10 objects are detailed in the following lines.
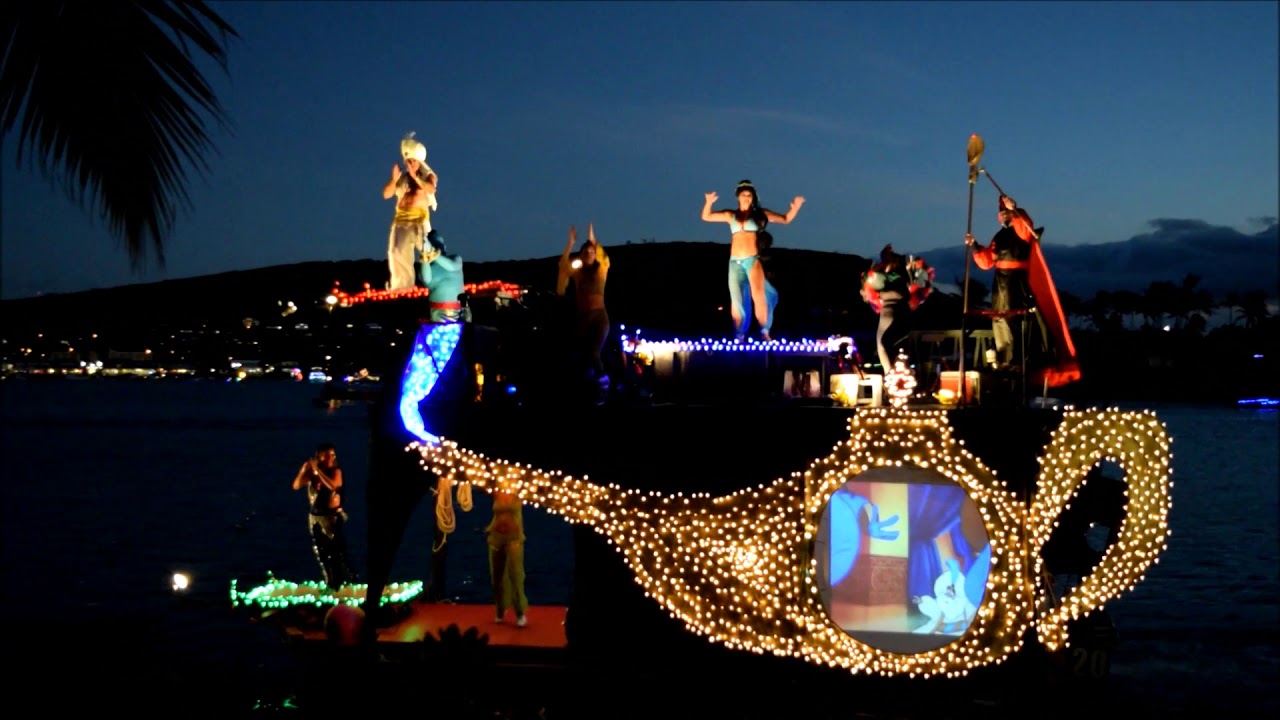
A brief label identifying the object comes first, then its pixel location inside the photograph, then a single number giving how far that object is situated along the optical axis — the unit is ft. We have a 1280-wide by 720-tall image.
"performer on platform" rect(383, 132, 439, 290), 34.88
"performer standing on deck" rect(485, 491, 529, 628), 36.88
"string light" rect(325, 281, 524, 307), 33.14
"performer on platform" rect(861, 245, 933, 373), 33.17
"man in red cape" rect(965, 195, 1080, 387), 30.91
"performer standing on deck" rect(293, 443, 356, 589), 41.50
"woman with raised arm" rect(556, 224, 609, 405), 32.09
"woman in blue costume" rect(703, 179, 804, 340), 34.06
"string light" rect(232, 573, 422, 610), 36.96
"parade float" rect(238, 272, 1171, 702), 29.50
